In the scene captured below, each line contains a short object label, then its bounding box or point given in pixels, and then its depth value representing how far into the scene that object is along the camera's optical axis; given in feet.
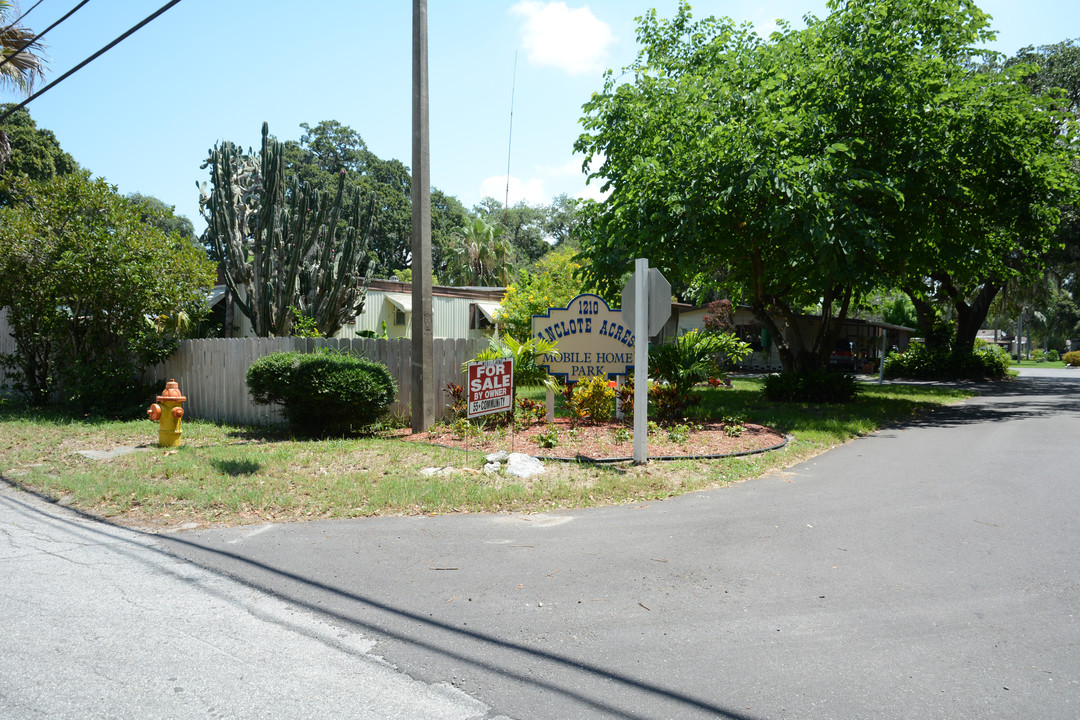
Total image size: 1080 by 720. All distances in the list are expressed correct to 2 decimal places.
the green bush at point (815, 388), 56.90
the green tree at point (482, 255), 136.15
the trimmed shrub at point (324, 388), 34.35
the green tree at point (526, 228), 179.93
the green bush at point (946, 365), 99.50
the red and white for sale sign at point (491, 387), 32.30
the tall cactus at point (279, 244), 48.55
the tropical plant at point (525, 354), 38.99
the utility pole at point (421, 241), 35.63
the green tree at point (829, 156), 44.16
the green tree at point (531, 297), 72.18
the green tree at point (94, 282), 43.96
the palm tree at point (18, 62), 55.16
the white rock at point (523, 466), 27.76
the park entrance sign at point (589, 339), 38.68
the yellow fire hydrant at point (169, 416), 33.58
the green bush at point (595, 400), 39.14
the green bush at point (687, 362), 41.22
